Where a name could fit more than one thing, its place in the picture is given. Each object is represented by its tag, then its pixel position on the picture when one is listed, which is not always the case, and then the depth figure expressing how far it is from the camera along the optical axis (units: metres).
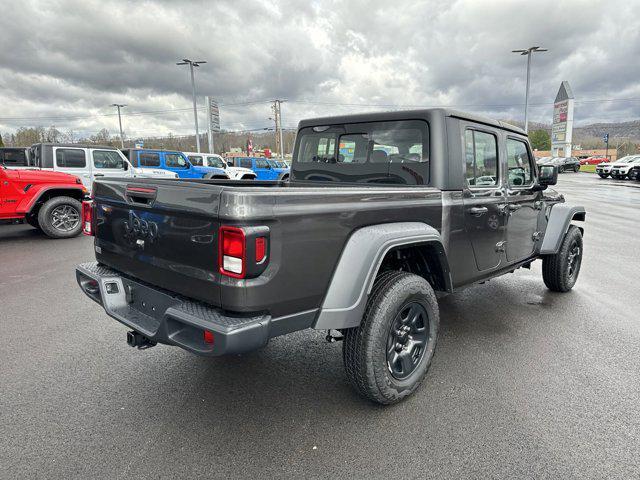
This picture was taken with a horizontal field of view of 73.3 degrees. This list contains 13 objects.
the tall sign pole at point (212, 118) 34.84
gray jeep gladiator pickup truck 2.09
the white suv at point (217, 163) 18.88
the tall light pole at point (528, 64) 29.75
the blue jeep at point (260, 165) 21.94
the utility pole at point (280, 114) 48.62
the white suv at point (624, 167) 28.55
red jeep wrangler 7.80
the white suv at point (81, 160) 10.96
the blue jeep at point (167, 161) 16.25
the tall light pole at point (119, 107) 53.21
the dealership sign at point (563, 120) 52.12
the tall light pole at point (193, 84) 30.79
